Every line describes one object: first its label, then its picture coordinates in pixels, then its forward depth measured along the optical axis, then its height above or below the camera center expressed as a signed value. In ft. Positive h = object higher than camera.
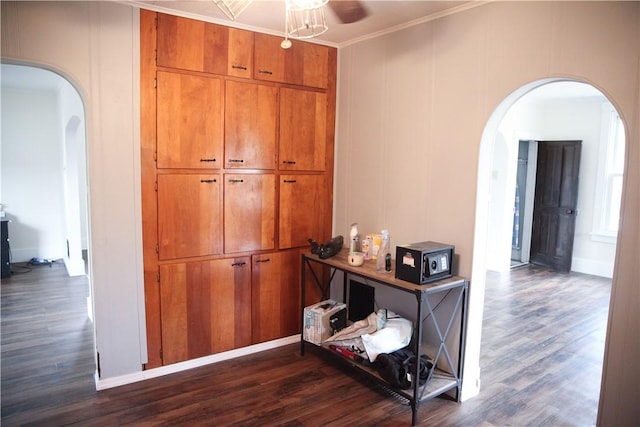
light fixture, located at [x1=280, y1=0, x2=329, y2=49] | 5.88 +3.53
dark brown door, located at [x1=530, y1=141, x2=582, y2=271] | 21.47 -1.36
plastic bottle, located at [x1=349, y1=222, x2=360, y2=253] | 10.98 -1.71
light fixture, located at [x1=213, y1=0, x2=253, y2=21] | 5.63 +2.21
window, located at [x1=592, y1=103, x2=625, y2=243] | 20.45 +0.32
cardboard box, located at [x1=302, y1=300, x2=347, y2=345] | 11.28 -4.00
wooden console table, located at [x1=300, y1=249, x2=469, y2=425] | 8.71 -3.50
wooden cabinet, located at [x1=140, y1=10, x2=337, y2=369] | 10.09 -0.22
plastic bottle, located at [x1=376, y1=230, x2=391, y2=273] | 10.02 -2.00
